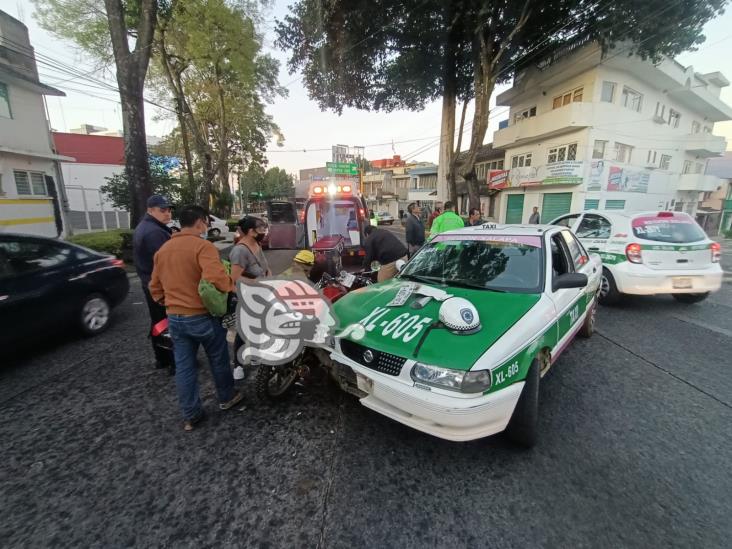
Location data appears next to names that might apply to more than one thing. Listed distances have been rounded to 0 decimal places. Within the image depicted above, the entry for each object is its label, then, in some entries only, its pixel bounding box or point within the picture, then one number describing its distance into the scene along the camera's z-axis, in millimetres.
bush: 8438
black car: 3535
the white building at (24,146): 10945
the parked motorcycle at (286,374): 2889
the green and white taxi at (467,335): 2023
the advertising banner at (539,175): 17078
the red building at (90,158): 25625
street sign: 16375
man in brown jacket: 2381
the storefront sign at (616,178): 17125
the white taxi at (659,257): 5016
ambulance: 8539
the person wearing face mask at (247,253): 3156
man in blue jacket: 3303
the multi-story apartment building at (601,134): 16516
